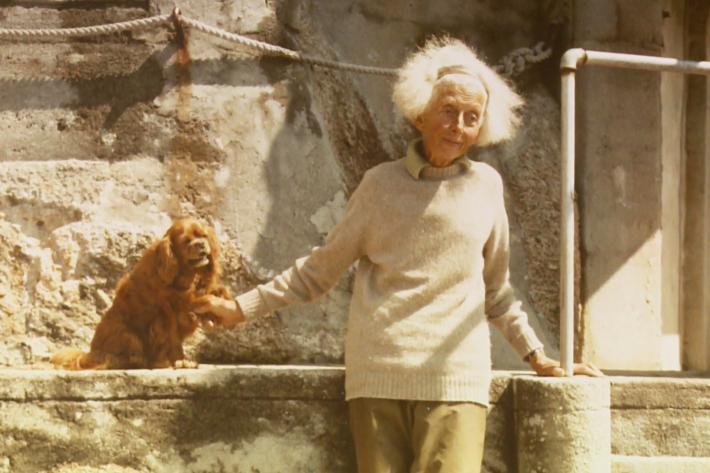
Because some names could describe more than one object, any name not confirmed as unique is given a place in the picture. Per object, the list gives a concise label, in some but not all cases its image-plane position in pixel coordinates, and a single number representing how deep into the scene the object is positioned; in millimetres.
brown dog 6619
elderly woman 5410
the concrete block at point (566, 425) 5908
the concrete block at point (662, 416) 6610
